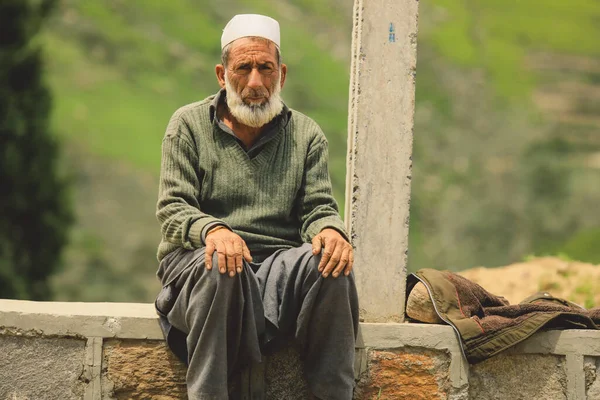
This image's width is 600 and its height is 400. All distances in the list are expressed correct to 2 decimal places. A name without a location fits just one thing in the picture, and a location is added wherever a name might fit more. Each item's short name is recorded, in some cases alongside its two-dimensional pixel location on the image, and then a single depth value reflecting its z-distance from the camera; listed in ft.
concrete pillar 27.35
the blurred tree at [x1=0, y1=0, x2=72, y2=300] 63.87
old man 22.80
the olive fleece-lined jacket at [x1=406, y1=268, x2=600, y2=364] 26.04
